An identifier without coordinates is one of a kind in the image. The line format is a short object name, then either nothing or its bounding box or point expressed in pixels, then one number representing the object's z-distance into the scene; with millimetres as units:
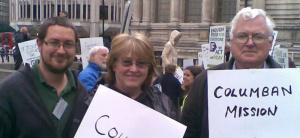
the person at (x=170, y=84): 8141
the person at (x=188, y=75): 6691
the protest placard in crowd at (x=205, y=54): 11550
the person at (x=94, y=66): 6250
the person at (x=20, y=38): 13969
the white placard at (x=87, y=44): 10060
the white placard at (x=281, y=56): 9016
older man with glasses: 2816
